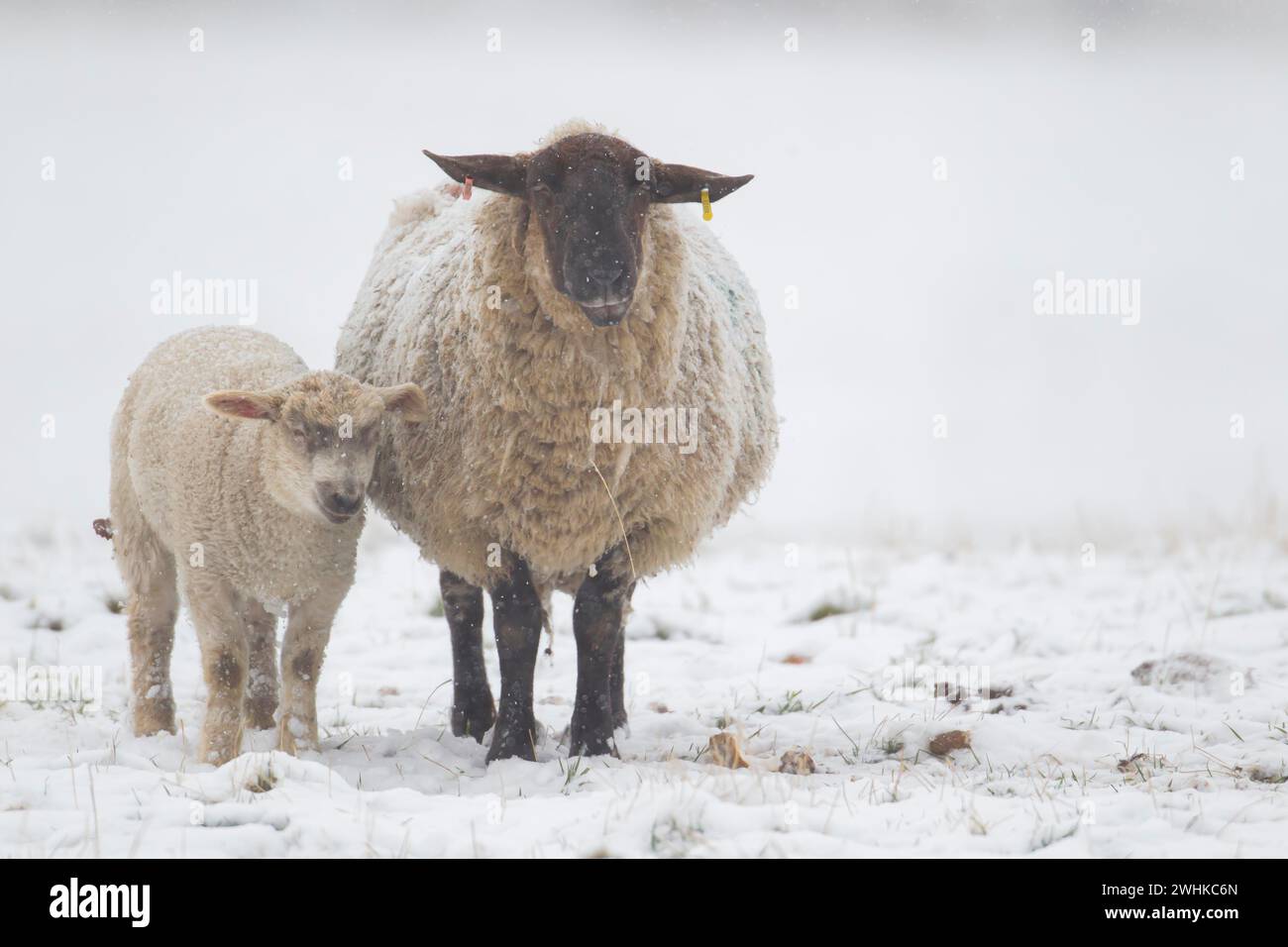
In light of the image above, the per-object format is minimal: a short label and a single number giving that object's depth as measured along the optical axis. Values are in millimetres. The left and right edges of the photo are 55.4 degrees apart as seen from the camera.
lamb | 4477
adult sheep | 4613
